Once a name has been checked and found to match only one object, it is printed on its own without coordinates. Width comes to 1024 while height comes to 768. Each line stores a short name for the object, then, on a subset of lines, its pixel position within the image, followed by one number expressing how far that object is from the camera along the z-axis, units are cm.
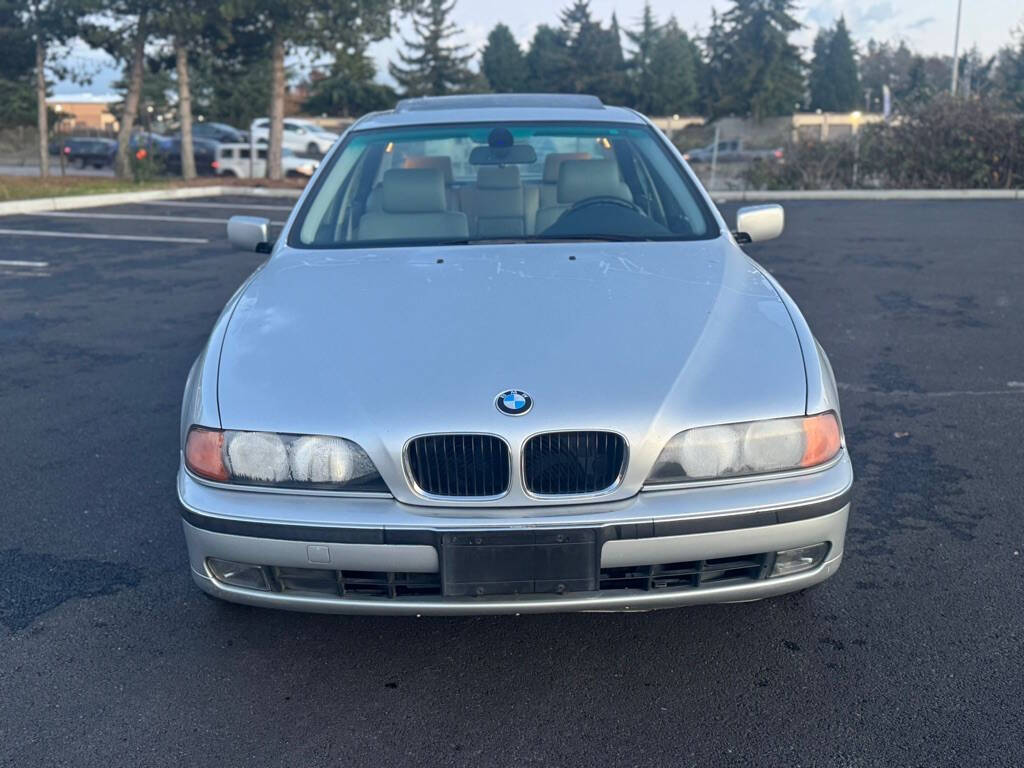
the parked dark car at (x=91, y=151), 3491
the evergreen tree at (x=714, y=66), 6209
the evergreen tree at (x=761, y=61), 5997
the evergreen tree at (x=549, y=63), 6162
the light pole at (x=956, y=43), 3172
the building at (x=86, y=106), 7381
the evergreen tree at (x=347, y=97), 5722
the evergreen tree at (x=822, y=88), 7544
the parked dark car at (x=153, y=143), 2518
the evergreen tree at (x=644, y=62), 6506
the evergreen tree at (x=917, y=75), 6644
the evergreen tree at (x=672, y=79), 6506
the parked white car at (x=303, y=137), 3334
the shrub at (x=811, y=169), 1998
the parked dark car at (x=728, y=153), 3023
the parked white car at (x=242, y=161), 2828
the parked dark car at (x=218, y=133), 3338
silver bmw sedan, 252
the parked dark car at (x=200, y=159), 2969
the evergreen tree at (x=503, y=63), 7031
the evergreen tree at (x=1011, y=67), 5472
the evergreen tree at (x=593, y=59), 6116
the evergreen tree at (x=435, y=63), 6022
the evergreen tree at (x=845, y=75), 7575
